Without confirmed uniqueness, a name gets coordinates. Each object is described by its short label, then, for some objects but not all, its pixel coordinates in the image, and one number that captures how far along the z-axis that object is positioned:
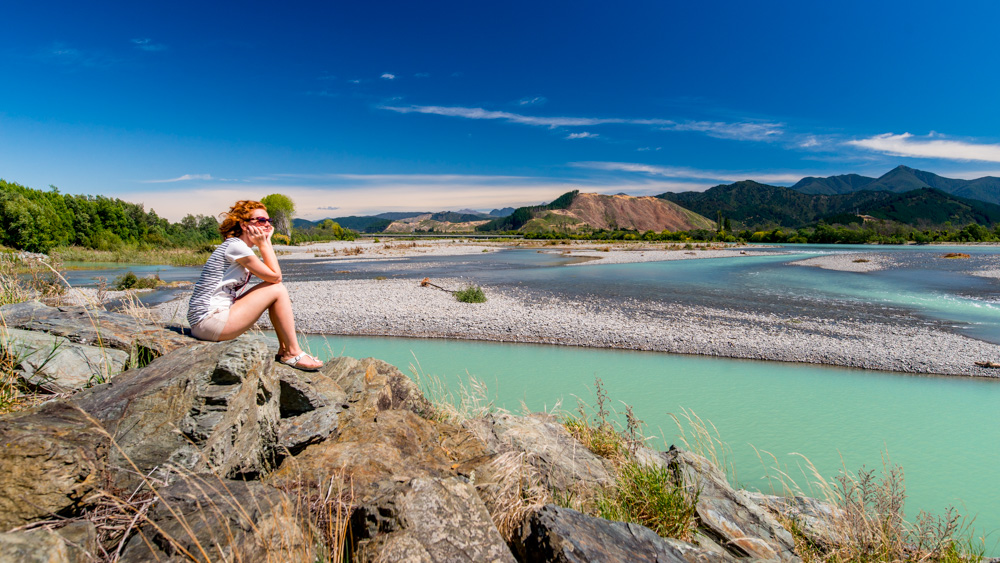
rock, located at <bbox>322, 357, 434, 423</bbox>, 4.65
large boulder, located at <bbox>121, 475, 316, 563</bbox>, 2.19
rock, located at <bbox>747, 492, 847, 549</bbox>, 4.15
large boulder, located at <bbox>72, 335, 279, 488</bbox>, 2.85
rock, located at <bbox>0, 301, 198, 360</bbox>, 4.58
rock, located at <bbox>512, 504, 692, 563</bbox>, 2.61
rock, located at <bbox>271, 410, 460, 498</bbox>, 3.09
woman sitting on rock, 4.65
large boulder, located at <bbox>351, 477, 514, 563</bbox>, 2.38
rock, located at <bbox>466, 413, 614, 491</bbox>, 4.40
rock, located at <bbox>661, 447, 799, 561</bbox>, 3.79
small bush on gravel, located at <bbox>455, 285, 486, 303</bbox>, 20.23
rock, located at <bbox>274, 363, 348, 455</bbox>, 3.64
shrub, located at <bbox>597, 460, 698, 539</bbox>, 3.76
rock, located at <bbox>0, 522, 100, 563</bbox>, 1.67
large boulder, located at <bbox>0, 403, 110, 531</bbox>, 2.10
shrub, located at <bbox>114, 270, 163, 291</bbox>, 24.05
